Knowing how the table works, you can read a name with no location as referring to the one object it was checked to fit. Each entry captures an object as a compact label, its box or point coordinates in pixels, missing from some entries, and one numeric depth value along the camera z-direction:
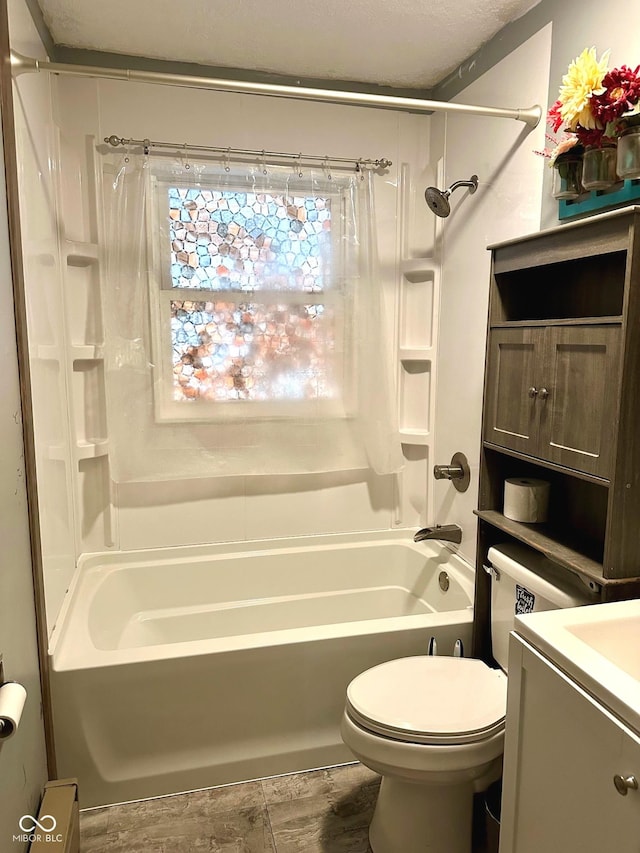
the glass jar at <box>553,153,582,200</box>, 1.59
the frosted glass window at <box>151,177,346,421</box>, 2.41
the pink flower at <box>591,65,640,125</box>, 1.38
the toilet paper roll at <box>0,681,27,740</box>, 1.11
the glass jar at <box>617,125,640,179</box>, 1.35
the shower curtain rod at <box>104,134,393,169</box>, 2.32
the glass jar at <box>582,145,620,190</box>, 1.47
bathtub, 1.81
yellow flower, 1.42
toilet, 1.47
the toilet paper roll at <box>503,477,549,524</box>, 1.75
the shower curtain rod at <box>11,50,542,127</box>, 1.70
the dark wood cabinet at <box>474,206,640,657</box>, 1.34
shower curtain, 2.38
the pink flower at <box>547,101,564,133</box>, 1.58
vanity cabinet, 0.99
